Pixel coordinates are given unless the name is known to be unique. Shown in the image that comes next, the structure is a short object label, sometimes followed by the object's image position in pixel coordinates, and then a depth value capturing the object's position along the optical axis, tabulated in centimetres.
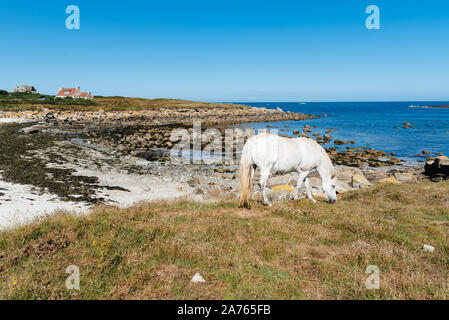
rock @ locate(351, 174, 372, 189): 2012
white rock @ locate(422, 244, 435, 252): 682
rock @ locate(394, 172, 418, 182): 2193
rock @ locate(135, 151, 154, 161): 2978
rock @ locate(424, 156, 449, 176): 2208
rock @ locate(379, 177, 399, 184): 1987
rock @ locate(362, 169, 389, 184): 2290
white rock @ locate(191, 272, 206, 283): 528
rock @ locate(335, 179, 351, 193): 1703
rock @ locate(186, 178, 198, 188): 2041
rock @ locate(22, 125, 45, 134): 3530
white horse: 1022
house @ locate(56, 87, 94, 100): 11069
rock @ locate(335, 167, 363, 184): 2219
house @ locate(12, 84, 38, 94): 12566
